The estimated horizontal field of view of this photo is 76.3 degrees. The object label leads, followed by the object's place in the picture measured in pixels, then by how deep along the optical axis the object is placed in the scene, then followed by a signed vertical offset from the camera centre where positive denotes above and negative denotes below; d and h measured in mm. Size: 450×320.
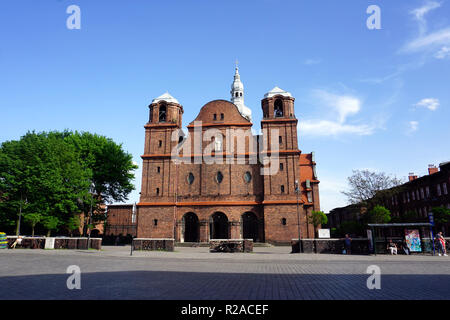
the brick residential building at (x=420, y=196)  36844 +3451
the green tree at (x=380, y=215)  27000 +493
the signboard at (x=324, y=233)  24234 -1046
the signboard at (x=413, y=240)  20156 -1382
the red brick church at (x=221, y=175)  33688 +5472
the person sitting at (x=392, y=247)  20141 -1891
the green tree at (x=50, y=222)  30422 -52
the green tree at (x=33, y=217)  29750 +463
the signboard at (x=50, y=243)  25558 -1878
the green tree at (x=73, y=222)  32388 -71
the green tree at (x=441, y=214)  27600 +523
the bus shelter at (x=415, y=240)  20125 -1392
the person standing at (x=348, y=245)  20984 -1778
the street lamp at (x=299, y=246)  22094 -1930
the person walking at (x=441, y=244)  19109 -1581
